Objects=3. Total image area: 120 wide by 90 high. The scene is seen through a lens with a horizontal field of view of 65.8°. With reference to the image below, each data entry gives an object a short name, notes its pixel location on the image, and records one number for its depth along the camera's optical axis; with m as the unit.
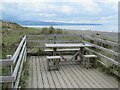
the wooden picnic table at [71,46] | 2.95
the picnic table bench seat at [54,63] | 2.67
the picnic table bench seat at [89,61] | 2.81
